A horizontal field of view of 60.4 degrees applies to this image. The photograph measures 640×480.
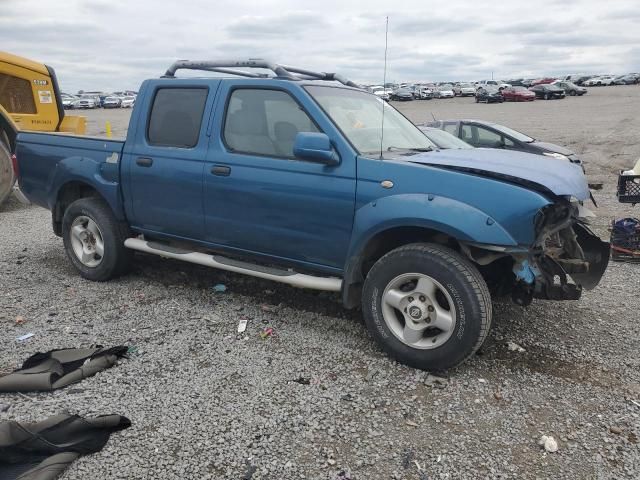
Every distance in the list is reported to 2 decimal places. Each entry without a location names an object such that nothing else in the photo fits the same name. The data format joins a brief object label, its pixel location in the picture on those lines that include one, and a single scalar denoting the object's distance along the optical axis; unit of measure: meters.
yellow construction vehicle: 9.87
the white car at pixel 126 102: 58.90
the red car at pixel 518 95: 46.47
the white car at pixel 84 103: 56.25
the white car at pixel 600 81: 72.50
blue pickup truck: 3.55
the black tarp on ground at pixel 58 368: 3.41
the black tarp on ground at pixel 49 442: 2.67
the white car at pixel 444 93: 59.03
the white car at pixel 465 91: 62.25
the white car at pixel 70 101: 54.00
